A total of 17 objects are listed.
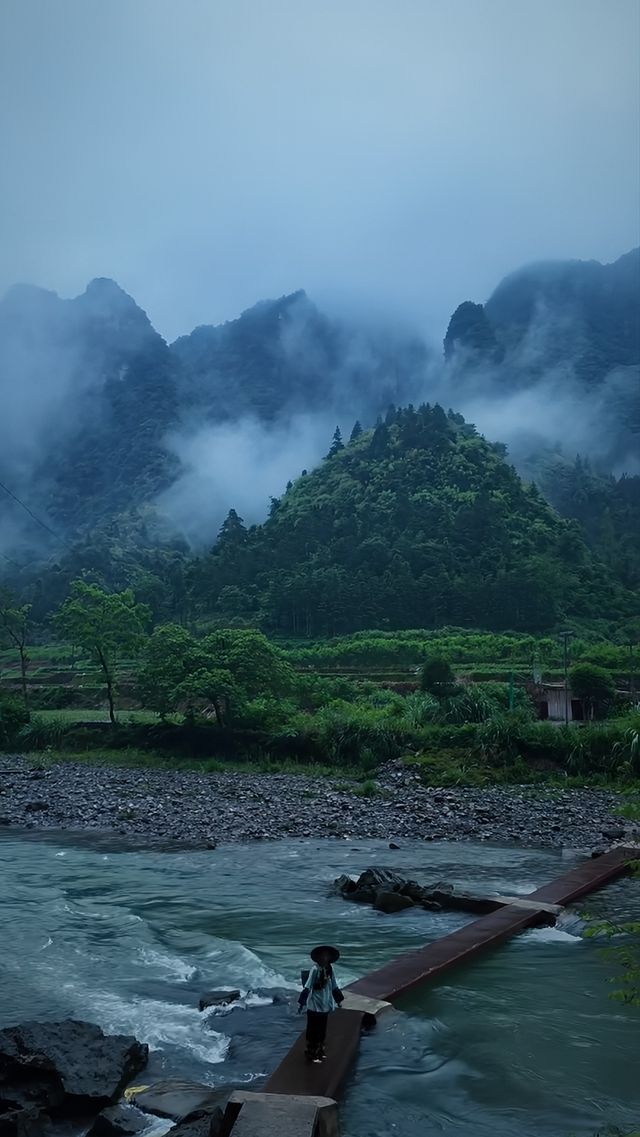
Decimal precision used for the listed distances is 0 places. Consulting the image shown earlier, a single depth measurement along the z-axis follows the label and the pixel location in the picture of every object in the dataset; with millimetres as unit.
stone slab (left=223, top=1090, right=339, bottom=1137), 6215
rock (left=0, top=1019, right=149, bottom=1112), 7289
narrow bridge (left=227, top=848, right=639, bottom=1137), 6415
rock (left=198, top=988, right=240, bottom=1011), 9852
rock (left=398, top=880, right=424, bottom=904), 14125
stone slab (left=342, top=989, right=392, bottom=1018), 8977
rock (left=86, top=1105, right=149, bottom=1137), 6844
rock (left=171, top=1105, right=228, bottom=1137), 6379
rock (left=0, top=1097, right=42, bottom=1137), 6570
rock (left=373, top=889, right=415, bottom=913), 13734
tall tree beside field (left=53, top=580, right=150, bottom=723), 37156
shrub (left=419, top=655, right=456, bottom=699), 34438
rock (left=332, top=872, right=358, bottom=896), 14766
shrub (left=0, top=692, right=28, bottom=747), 36031
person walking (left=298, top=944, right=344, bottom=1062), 7617
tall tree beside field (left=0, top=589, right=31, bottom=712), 43841
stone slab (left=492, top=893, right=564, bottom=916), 12703
